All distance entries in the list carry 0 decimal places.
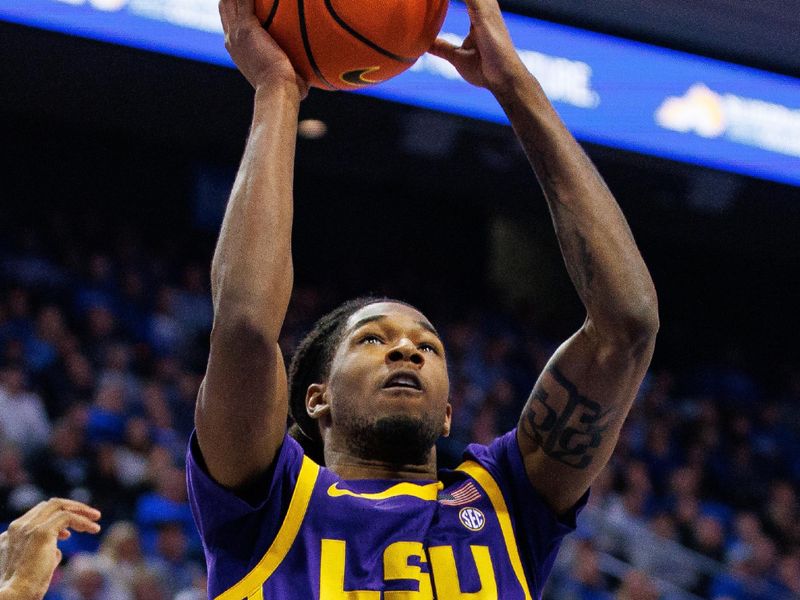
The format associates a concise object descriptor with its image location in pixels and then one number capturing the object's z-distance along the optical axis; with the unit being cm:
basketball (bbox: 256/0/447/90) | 406
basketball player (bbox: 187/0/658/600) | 367
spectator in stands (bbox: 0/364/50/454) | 1097
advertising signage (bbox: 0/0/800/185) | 1320
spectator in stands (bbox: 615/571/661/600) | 1197
